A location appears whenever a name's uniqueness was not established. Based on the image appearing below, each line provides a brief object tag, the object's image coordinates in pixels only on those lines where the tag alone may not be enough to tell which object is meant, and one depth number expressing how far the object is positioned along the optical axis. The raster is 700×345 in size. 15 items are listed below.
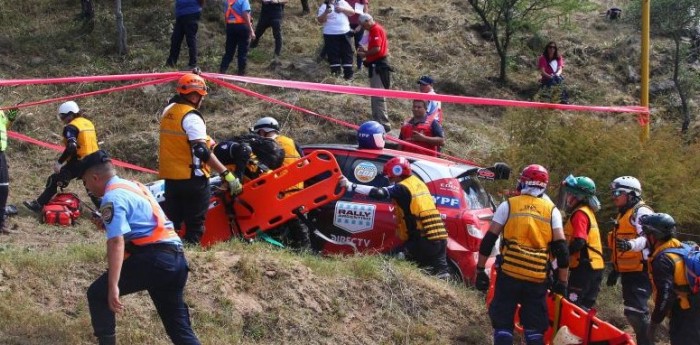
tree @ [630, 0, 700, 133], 18.02
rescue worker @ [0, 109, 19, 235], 10.76
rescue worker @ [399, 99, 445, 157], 12.49
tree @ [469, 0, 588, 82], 18.55
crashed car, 9.61
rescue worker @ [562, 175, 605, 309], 8.85
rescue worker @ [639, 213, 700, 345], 8.27
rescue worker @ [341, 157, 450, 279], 9.13
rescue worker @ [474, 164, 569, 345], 7.89
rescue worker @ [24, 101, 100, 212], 11.42
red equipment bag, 11.54
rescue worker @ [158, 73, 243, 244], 8.27
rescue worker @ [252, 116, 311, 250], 9.76
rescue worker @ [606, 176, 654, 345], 9.26
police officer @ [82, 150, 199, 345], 5.86
